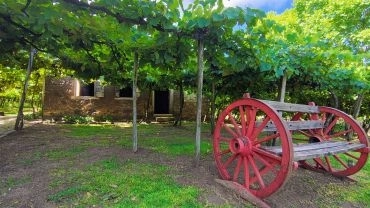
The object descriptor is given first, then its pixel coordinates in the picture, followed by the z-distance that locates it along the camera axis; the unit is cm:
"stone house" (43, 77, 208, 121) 1534
